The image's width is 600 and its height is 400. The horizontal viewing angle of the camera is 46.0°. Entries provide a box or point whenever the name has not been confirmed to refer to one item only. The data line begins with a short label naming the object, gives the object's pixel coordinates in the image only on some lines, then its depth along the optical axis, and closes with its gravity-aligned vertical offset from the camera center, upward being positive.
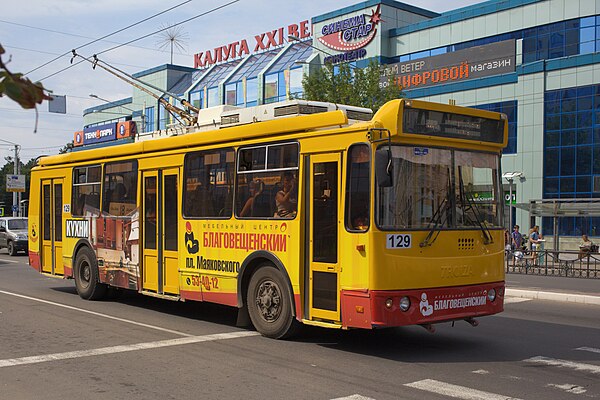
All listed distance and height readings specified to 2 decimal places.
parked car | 30.20 -2.16
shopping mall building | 37.19 +7.03
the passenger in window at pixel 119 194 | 12.81 -0.16
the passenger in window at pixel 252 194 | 9.80 -0.11
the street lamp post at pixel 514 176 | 38.92 +0.64
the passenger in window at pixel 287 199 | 9.19 -0.17
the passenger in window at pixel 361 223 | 8.20 -0.43
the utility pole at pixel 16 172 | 62.36 +1.16
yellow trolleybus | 8.21 -0.42
